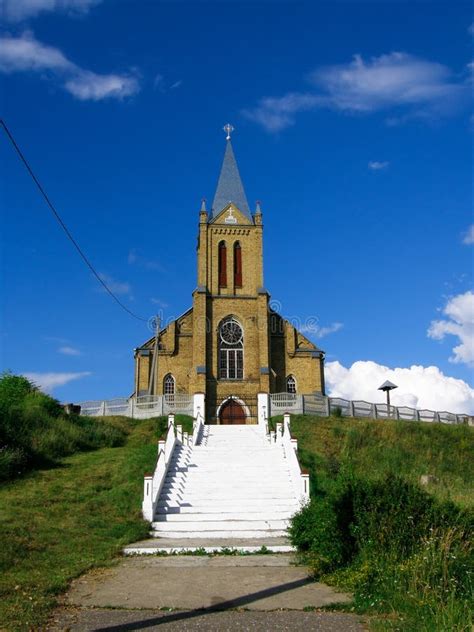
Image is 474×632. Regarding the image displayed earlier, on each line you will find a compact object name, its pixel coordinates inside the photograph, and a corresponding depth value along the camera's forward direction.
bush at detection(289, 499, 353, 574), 10.41
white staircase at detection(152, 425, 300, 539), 15.05
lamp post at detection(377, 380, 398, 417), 36.00
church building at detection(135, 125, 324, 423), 36.09
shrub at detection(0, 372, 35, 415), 29.29
